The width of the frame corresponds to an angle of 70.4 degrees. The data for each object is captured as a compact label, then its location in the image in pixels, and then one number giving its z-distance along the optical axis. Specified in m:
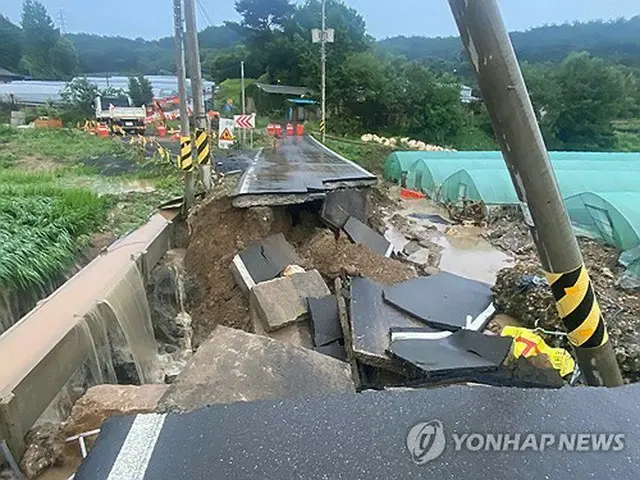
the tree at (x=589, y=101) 30.38
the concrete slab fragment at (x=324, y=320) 3.57
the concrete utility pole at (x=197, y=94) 7.32
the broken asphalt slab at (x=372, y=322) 3.16
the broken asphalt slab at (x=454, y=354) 2.95
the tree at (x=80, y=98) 27.25
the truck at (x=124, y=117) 23.30
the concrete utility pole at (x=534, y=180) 1.39
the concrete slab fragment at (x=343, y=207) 5.91
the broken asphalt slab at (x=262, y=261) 4.70
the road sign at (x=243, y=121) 16.17
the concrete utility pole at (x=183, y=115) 7.05
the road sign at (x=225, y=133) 13.90
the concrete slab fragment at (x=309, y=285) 4.07
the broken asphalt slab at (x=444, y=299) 3.96
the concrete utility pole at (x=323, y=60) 18.69
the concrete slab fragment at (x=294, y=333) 3.62
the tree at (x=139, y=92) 32.75
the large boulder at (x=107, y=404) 1.87
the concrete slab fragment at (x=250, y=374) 1.77
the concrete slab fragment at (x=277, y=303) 3.75
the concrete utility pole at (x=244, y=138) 18.84
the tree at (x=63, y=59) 51.44
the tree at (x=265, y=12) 37.06
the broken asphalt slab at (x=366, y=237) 5.62
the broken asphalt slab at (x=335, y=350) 3.36
